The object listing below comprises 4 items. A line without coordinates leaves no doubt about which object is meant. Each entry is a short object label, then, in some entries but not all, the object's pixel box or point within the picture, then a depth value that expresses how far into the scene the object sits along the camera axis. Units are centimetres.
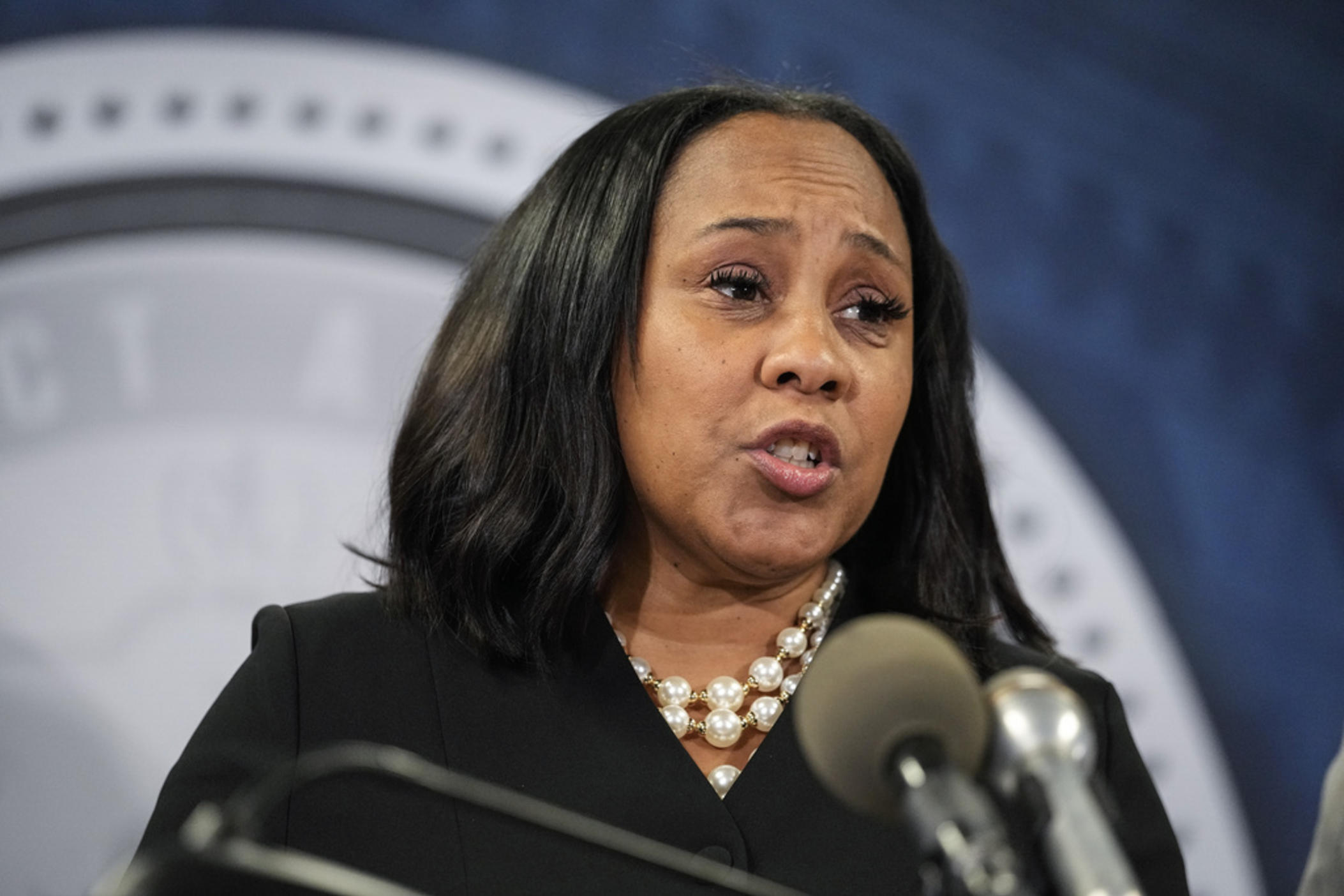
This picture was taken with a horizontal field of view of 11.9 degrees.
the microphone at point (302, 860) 237
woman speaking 260
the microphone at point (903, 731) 236
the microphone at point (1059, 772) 231
